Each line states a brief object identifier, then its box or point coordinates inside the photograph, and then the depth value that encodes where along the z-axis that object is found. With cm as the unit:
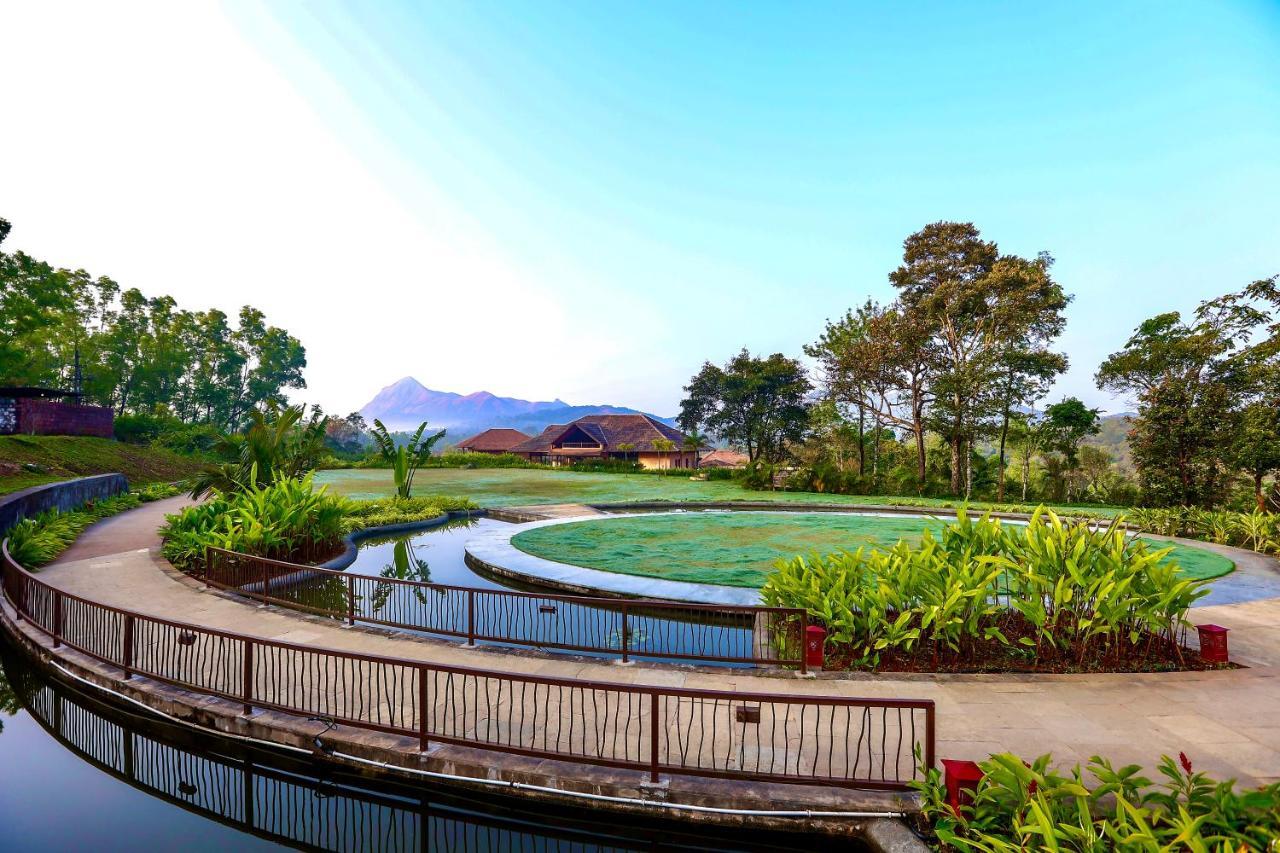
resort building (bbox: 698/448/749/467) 8309
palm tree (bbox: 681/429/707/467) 5625
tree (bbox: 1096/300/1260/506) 1948
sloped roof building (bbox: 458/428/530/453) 7269
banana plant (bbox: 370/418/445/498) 2278
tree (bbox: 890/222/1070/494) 3228
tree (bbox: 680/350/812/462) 4803
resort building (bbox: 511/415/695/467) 6225
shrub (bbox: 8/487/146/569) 1230
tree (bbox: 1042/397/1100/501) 3262
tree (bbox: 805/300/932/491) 3641
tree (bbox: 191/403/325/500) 1491
